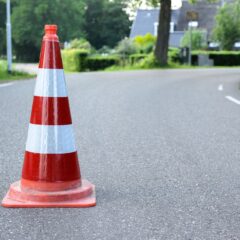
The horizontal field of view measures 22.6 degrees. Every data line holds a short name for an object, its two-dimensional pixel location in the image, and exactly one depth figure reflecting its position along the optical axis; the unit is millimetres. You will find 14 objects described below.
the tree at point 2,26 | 84700
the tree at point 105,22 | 100250
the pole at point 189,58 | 42819
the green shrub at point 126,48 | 47719
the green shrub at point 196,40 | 64231
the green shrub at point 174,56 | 40441
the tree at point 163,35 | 36000
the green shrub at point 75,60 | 39094
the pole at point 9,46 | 23156
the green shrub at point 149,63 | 35656
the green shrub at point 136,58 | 39906
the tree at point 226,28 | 59094
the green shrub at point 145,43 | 48531
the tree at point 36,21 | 85125
